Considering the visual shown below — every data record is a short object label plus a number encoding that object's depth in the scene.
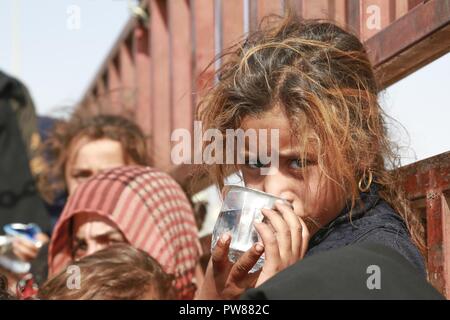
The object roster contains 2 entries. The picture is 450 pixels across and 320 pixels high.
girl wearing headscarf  3.33
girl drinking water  2.61
